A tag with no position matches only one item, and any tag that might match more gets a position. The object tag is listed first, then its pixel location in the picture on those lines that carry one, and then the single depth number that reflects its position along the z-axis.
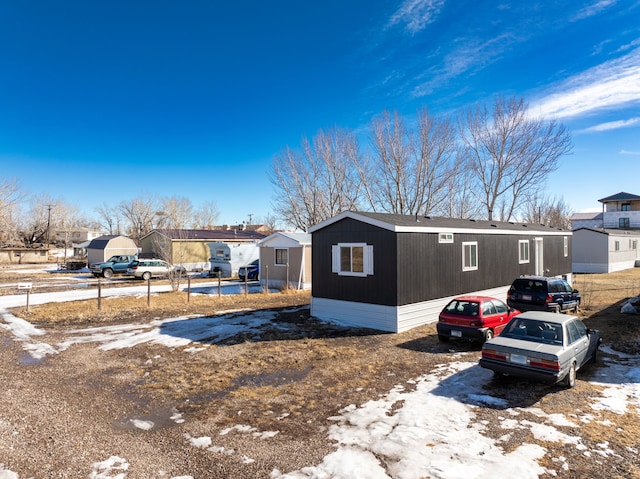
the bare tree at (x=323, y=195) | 37.28
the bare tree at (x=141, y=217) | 75.69
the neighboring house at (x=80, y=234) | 85.12
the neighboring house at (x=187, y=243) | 37.00
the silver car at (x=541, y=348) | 7.41
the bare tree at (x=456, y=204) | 33.47
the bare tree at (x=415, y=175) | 32.09
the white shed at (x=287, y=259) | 24.45
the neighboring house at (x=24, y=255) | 49.00
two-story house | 33.16
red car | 10.84
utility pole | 68.31
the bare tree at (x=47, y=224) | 68.68
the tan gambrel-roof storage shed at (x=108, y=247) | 39.22
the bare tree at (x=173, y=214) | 75.25
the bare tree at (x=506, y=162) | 32.62
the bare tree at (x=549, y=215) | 59.78
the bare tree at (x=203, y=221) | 83.93
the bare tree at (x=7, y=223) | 49.42
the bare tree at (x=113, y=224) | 87.79
